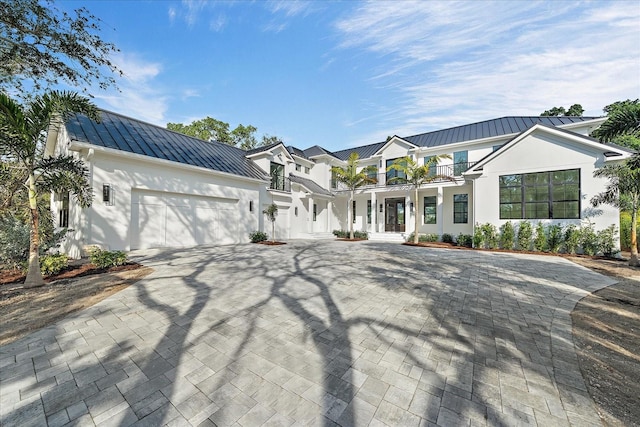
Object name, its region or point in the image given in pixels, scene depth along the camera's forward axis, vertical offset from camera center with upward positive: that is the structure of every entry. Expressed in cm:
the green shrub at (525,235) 1091 -101
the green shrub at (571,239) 994 -106
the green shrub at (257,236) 1336 -139
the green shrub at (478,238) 1188 -126
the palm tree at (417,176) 1414 +212
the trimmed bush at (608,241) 943 -108
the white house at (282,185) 898 +133
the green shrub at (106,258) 633 -125
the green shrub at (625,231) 1072 -79
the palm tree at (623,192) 767 +73
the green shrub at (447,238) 1504 -158
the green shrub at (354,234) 1725 -163
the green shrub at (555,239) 1034 -111
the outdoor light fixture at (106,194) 860 +58
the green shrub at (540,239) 1055 -115
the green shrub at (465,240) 1300 -149
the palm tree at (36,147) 469 +126
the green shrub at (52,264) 573 -127
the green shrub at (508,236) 1130 -109
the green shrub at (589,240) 970 -107
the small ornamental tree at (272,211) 1289 +1
